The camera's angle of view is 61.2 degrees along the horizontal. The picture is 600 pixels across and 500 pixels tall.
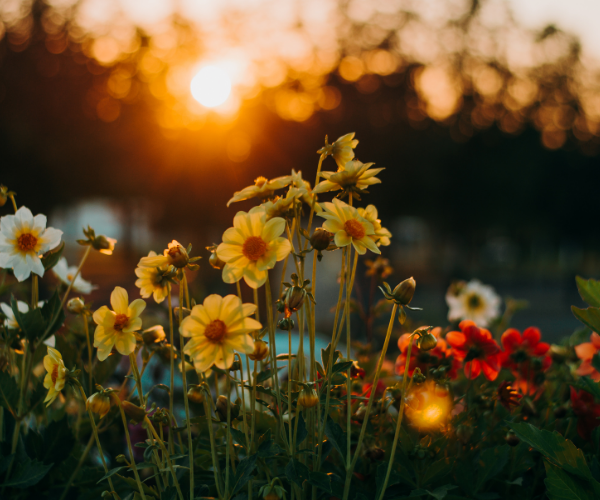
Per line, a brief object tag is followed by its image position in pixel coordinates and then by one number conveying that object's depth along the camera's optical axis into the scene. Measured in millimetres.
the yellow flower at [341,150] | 825
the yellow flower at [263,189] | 811
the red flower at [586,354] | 1235
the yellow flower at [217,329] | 671
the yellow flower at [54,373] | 741
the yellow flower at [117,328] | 749
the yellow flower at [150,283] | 798
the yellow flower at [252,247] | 710
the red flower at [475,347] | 1072
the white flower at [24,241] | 943
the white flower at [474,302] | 1995
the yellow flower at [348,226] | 748
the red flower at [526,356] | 1201
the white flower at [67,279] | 1241
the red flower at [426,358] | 1053
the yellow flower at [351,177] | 786
